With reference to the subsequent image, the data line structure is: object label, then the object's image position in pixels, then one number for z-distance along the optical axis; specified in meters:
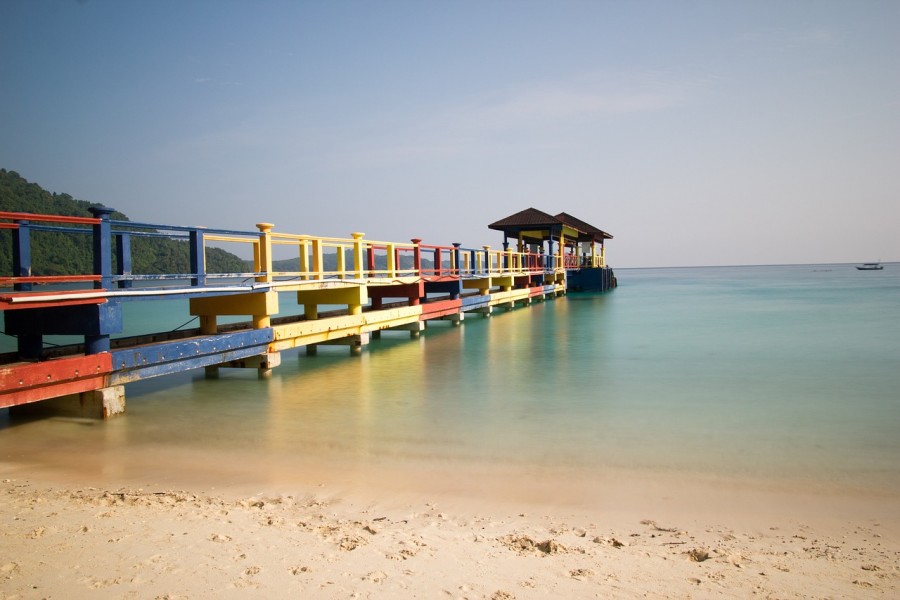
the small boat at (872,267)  137.69
